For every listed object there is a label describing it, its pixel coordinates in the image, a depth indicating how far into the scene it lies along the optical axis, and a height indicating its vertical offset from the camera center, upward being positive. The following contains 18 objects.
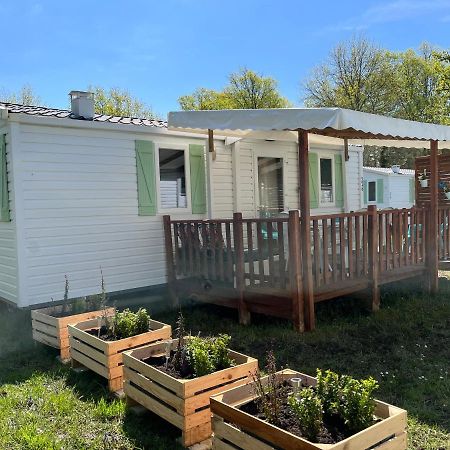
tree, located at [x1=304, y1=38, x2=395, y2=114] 27.69 +7.28
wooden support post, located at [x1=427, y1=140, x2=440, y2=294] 6.69 -0.47
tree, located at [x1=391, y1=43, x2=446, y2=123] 28.09 +6.80
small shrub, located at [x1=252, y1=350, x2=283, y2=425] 2.42 -1.07
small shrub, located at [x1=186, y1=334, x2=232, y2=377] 2.99 -1.01
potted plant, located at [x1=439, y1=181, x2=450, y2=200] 10.16 +0.17
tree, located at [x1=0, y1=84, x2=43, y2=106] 27.72 +7.01
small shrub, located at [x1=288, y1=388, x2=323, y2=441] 2.23 -1.04
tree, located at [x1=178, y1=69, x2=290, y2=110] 32.44 +7.83
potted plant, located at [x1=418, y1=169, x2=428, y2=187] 10.27 +0.39
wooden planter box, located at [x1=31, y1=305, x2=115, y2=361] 4.52 -1.17
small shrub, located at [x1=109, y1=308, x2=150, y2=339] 3.98 -1.02
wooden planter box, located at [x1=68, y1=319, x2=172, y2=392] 3.70 -1.17
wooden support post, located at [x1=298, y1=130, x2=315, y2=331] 4.99 -0.34
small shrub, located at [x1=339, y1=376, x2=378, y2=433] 2.28 -1.04
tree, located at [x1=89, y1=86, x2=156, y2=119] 32.22 +7.48
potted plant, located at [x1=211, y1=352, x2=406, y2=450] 2.21 -1.11
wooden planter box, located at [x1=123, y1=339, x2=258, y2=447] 2.82 -1.20
